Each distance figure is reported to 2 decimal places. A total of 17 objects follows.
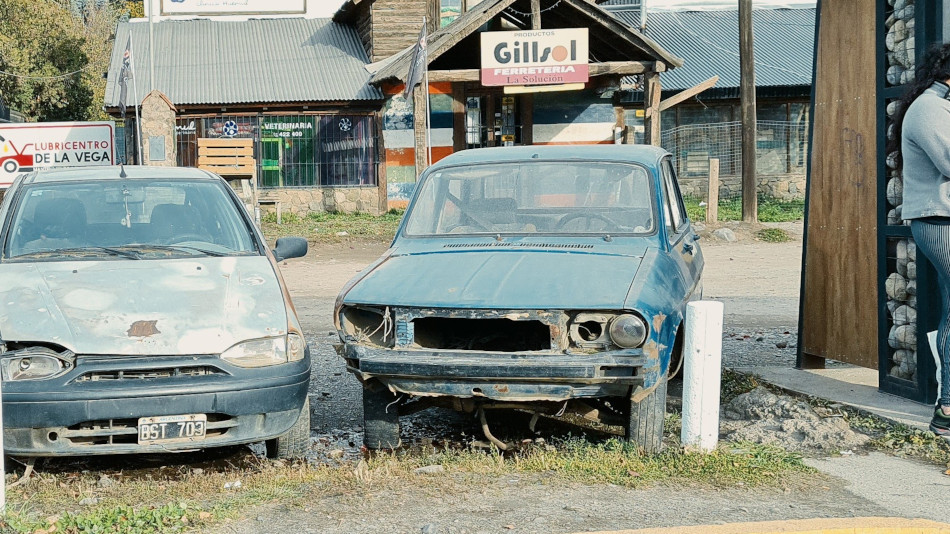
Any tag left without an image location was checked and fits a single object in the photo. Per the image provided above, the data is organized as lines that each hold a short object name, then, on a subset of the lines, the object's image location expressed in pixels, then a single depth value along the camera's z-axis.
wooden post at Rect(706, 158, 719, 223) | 20.38
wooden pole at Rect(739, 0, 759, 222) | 19.89
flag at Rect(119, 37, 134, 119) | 21.59
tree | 36.19
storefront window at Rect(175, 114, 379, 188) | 24.80
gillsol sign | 22.45
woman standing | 5.73
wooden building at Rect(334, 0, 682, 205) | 23.91
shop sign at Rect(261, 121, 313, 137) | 24.94
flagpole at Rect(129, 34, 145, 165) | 21.07
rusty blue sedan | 5.39
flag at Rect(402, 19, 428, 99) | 19.95
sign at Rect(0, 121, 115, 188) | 18.25
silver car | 5.19
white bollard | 5.57
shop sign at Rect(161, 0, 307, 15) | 29.05
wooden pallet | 20.94
